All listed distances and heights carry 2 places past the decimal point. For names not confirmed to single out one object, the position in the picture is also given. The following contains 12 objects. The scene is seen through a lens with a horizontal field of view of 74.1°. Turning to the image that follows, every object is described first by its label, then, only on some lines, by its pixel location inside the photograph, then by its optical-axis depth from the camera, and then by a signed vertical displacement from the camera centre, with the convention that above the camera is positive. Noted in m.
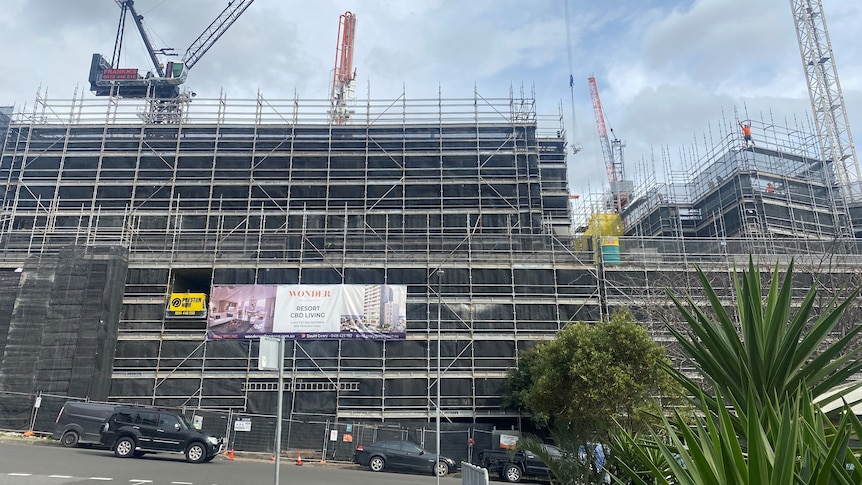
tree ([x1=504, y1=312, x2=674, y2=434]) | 15.28 +0.51
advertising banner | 28.52 +4.27
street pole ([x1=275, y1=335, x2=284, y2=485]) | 8.66 +0.45
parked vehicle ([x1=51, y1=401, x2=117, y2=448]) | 20.25 -0.74
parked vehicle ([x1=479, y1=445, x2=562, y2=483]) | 21.02 -2.47
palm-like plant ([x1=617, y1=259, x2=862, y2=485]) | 3.68 +0.28
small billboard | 29.00 +4.61
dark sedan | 21.73 -2.18
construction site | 27.59 +7.71
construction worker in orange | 42.47 +18.90
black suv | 17.89 -1.05
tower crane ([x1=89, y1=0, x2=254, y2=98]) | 41.94 +22.93
